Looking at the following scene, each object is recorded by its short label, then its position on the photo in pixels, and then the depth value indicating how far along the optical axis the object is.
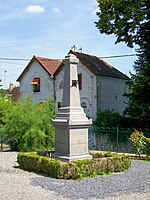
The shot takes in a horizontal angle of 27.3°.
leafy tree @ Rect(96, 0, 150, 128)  20.00
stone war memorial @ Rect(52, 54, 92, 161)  11.28
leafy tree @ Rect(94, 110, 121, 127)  23.67
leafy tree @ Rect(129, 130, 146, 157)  15.13
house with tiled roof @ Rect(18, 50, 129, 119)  27.95
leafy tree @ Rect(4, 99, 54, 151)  17.95
